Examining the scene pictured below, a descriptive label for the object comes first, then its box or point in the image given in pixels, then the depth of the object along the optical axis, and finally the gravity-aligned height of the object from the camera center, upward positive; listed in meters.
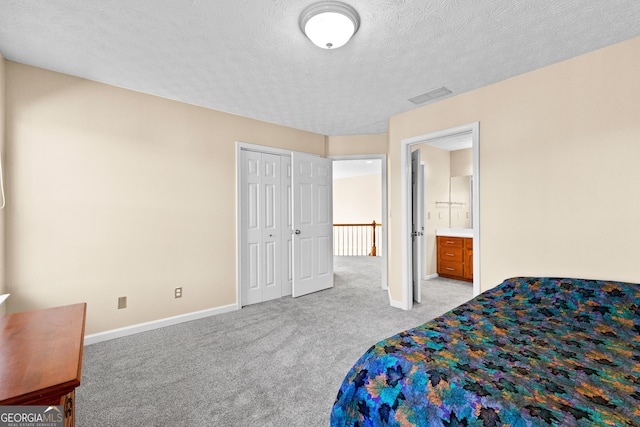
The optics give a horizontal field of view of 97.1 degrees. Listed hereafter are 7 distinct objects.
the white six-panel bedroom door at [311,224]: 4.15 -0.17
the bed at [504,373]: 0.92 -0.63
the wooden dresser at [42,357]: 0.82 -0.50
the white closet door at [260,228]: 3.76 -0.21
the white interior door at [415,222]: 3.69 -0.13
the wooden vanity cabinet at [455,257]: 4.70 -0.78
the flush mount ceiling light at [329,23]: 1.70 +1.20
